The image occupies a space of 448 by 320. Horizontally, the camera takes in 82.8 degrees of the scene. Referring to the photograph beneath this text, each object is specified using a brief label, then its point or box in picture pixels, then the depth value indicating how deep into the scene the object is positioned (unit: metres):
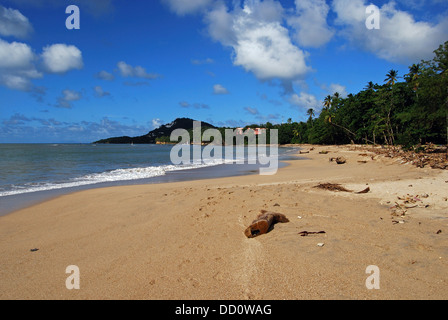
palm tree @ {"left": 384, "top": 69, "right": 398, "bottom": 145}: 50.50
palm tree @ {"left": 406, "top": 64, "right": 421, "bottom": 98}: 46.25
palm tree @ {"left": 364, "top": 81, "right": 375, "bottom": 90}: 55.42
